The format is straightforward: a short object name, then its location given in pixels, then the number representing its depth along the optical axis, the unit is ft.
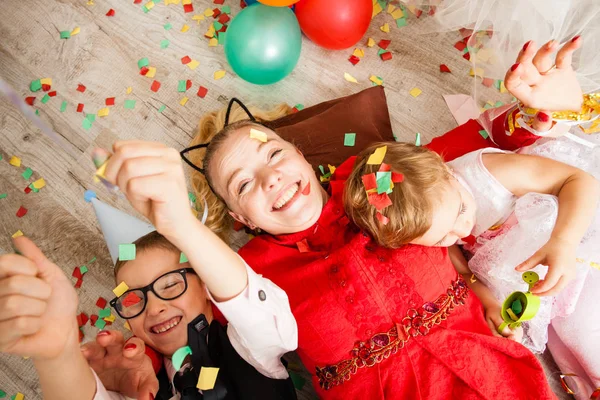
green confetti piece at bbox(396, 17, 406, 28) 6.22
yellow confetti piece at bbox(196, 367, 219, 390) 4.08
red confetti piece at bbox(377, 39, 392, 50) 6.18
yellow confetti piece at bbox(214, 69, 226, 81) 6.28
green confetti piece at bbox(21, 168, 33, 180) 6.09
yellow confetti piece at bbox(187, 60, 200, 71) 6.34
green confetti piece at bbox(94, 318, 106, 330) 5.54
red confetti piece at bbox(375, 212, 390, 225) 3.81
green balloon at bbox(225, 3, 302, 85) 5.24
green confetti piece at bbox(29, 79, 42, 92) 6.40
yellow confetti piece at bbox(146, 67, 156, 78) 6.35
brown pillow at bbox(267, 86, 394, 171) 5.54
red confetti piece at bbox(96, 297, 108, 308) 5.57
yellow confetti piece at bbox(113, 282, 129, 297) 4.43
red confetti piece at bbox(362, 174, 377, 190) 3.83
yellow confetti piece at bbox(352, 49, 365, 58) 6.22
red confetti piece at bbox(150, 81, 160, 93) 6.31
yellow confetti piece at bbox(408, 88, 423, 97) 6.02
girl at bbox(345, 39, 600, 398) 3.81
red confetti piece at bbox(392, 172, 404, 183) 3.79
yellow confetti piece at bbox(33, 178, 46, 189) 6.04
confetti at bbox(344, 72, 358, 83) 6.18
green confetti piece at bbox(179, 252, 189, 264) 4.54
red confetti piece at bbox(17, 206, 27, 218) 5.94
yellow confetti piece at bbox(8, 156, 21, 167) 6.15
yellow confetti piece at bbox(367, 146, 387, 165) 3.96
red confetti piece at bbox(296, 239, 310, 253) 4.52
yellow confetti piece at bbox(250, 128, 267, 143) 4.26
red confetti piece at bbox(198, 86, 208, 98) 6.24
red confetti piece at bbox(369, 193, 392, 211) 3.78
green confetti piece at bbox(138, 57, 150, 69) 6.40
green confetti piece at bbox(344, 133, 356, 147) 5.54
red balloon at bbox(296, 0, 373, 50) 5.26
